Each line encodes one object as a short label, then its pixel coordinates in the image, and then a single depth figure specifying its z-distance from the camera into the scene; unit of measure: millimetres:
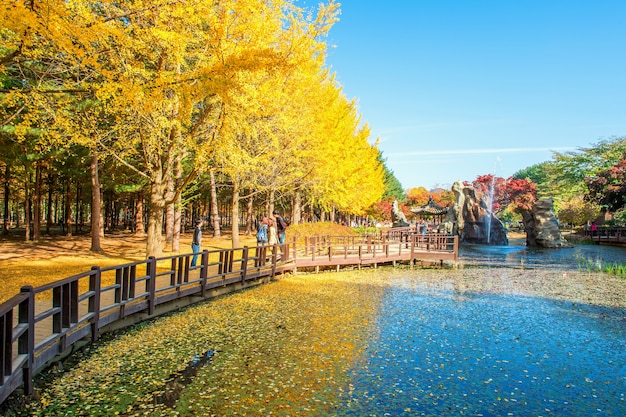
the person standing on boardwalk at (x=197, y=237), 13062
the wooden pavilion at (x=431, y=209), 39547
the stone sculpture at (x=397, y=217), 36788
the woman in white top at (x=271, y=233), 16688
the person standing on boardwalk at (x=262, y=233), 15938
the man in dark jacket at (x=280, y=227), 17609
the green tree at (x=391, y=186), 54566
